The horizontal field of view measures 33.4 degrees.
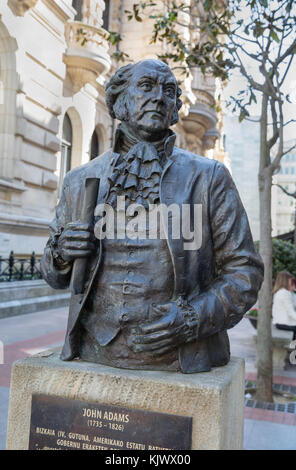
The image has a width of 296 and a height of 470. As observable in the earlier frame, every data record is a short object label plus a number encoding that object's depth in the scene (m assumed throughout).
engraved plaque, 2.17
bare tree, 6.34
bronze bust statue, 2.30
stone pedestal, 2.14
